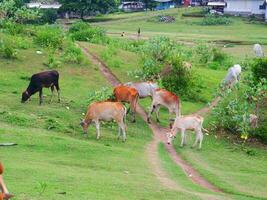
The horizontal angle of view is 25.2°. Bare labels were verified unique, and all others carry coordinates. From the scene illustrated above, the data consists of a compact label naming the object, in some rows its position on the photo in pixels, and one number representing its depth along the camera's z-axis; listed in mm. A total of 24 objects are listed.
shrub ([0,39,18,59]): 35312
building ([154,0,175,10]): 113856
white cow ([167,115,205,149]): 24594
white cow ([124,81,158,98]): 30078
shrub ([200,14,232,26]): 87812
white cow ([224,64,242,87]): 36938
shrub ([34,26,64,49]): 39281
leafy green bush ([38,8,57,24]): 82812
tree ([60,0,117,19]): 88381
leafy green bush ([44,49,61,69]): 35438
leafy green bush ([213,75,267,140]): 27594
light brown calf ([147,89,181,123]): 28516
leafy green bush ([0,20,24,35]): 41094
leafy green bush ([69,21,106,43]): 48616
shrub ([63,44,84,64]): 37000
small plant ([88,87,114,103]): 27891
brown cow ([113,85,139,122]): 27812
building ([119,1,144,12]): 111325
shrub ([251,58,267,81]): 34053
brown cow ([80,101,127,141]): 23545
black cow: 27812
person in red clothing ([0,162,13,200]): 9906
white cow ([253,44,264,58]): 49344
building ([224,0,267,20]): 96875
